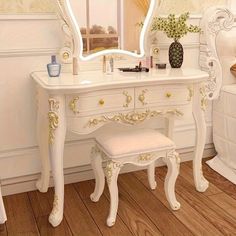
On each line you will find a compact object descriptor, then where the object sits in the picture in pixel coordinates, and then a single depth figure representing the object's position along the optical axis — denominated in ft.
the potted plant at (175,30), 8.48
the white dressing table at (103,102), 6.82
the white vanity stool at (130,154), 7.02
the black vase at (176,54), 8.56
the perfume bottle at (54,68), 7.47
